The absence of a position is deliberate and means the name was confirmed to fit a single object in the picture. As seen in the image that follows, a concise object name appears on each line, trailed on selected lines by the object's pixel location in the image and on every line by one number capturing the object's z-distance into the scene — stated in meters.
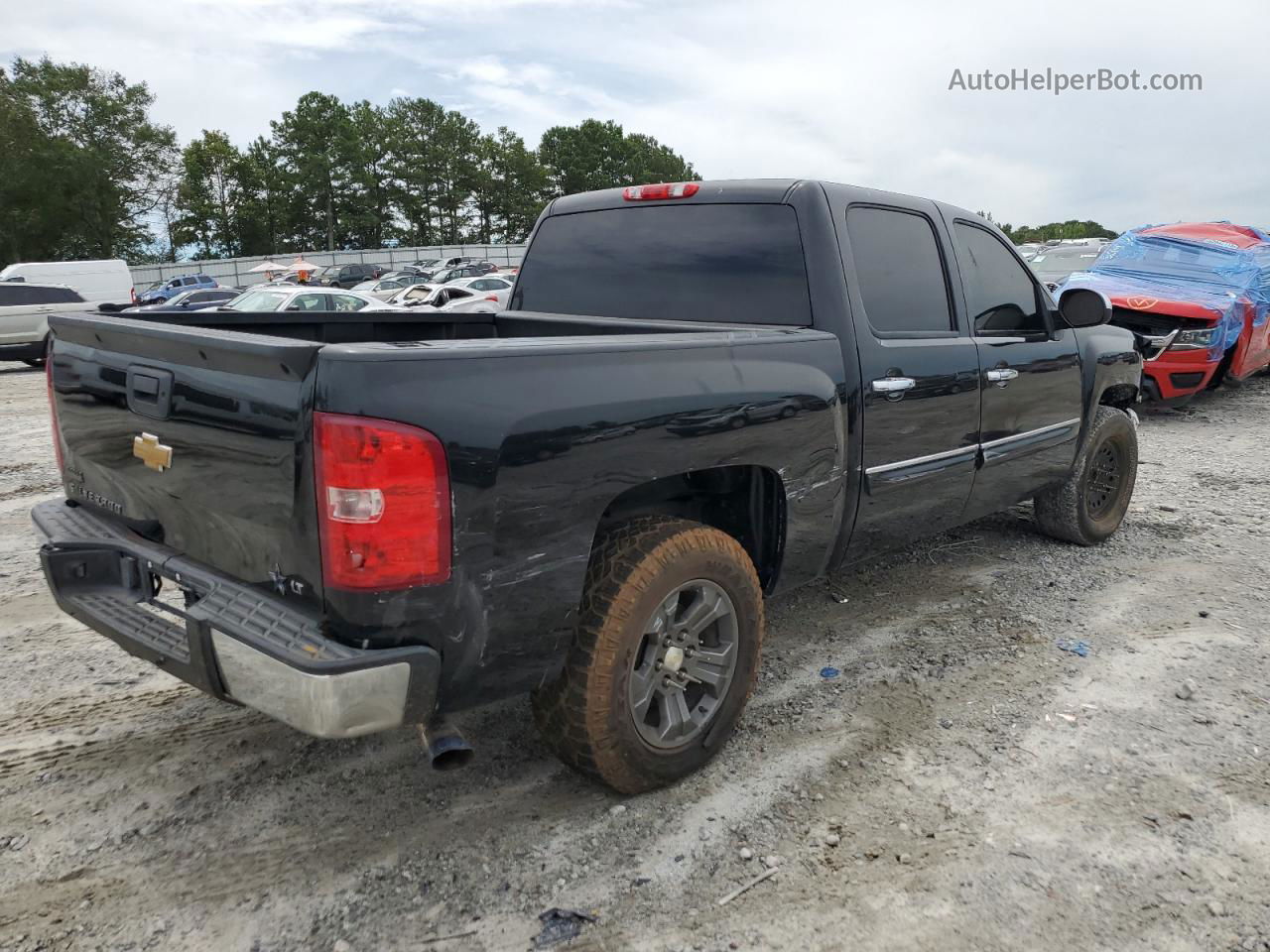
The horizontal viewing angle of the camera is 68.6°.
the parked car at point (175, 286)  33.91
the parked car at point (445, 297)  19.34
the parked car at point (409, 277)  38.03
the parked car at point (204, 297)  24.64
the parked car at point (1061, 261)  16.69
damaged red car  9.68
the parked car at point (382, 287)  32.94
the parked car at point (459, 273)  37.04
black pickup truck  2.18
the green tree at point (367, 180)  74.81
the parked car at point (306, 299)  15.59
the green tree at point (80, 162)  54.72
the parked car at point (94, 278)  27.30
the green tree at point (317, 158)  73.12
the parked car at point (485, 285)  24.67
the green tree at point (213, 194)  70.75
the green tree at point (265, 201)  72.31
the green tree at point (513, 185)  83.25
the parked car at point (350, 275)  48.09
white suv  16.70
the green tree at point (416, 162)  78.81
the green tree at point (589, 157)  89.31
